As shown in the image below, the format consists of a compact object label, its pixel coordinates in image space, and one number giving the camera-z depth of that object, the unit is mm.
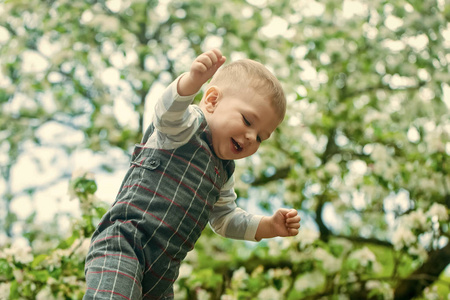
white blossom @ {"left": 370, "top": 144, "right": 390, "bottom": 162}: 3449
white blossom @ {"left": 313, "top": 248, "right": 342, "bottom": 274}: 2938
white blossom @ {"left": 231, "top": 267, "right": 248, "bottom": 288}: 2730
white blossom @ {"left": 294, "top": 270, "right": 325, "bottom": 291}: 3031
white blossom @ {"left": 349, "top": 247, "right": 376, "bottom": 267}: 2988
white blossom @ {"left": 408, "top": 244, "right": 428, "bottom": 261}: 2939
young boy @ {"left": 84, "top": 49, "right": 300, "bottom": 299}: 1170
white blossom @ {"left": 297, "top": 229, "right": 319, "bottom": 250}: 2916
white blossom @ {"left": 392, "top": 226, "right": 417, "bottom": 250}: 2859
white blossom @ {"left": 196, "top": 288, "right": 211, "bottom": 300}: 2666
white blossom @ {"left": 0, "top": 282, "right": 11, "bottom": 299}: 2131
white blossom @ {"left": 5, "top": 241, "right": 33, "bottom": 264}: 2154
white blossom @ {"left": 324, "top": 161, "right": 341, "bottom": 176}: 3502
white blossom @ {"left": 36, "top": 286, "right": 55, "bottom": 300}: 2125
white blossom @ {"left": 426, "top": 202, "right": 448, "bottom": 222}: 2889
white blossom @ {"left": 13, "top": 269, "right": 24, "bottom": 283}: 2139
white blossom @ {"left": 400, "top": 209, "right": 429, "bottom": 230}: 2889
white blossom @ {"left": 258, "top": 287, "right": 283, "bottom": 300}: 2868
